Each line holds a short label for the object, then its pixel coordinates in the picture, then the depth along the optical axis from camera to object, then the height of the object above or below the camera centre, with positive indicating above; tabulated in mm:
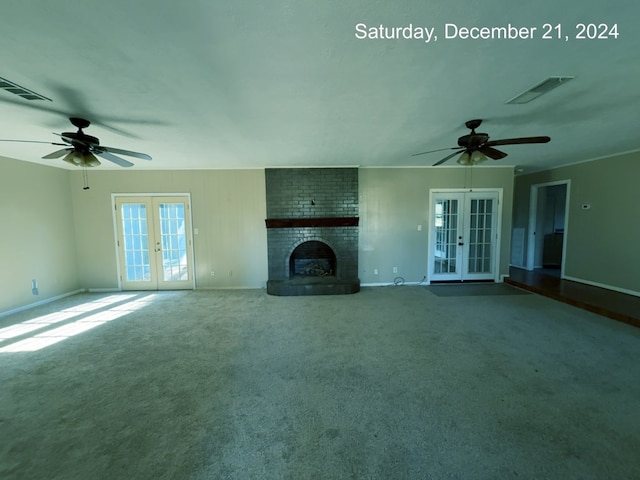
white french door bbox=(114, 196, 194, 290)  5355 -356
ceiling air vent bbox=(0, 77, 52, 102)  1966 +1139
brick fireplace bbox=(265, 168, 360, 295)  5281 +170
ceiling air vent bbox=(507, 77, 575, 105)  2051 +1148
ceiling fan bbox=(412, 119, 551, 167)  2855 +860
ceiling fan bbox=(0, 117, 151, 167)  2642 +866
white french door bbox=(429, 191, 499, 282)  5598 -323
